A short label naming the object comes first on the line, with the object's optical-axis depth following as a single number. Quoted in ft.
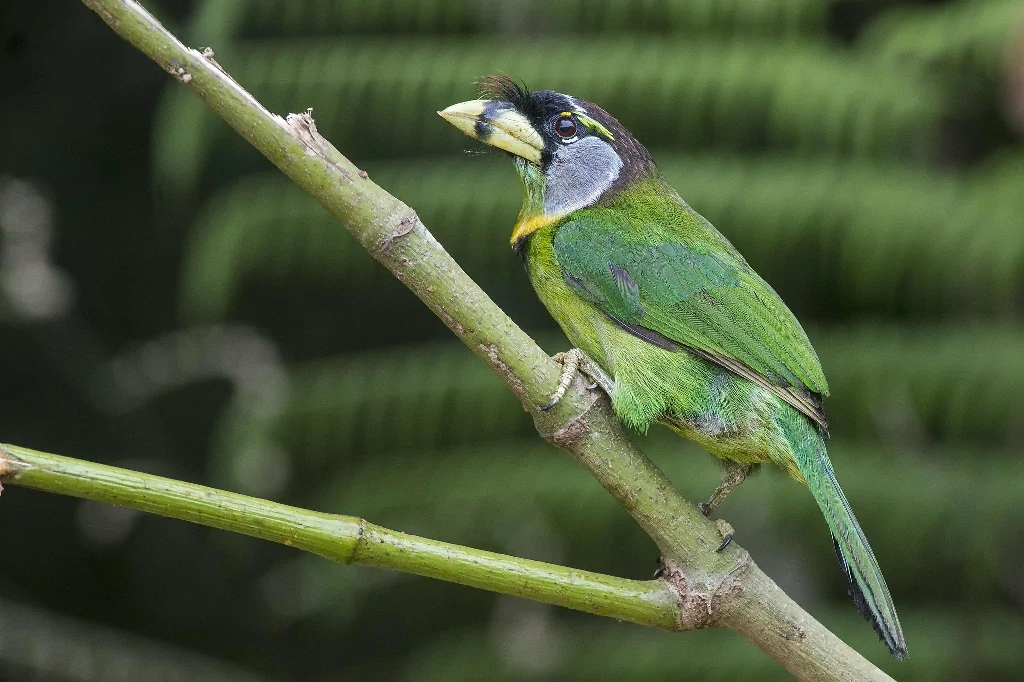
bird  19.47
